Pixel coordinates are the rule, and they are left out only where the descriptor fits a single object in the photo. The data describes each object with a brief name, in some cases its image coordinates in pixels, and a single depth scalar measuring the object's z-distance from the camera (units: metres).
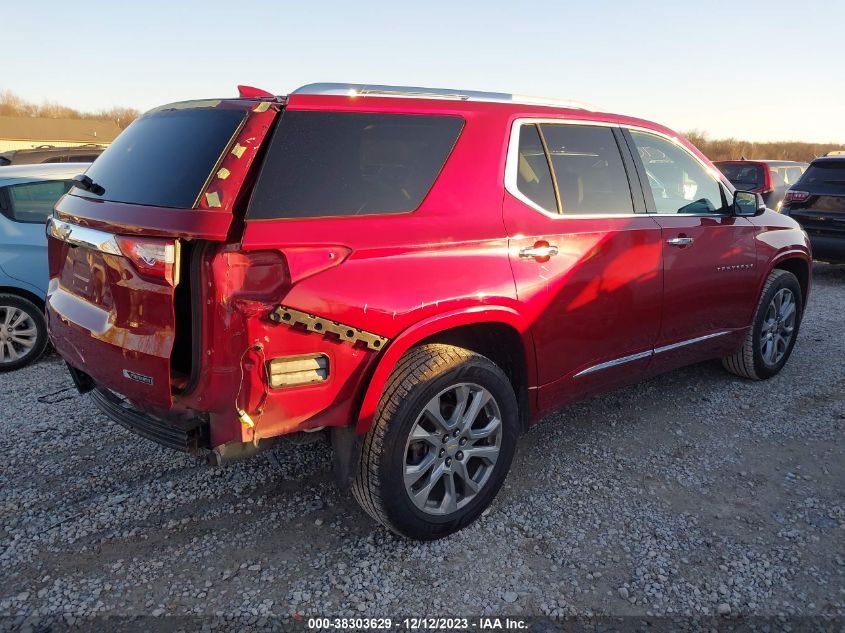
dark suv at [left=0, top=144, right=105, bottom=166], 9.80
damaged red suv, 2.22
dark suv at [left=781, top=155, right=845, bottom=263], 8.15
